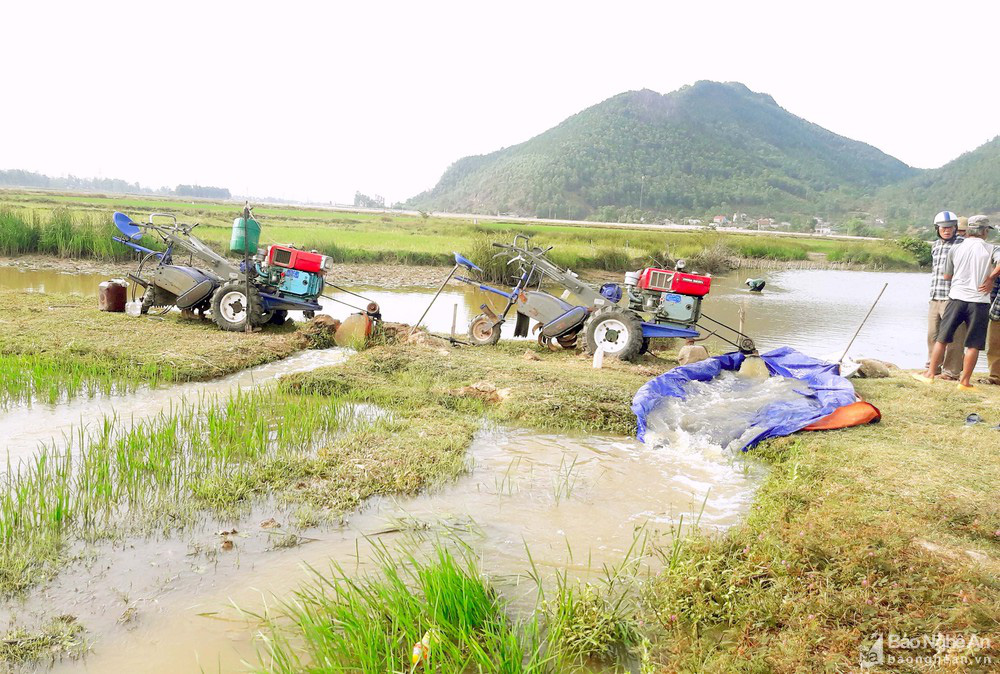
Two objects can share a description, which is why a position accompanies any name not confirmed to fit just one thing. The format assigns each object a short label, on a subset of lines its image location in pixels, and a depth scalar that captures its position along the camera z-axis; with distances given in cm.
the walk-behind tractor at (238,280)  953
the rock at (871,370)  816
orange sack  558
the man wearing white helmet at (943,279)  808
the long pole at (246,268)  930
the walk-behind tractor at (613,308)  899
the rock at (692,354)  871
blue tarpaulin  568
